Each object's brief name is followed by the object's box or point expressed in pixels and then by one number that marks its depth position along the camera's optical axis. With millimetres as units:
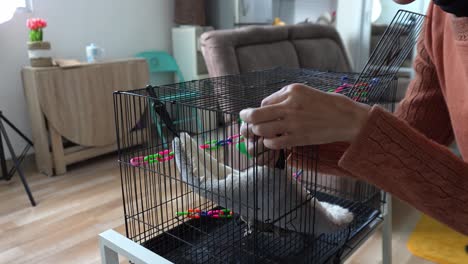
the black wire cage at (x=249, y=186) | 863
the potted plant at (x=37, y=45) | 2342
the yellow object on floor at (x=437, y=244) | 1615
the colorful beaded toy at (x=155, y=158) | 985
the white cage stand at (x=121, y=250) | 757
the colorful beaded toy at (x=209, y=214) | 1120
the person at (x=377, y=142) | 567
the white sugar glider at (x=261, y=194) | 854
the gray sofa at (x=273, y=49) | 1940
